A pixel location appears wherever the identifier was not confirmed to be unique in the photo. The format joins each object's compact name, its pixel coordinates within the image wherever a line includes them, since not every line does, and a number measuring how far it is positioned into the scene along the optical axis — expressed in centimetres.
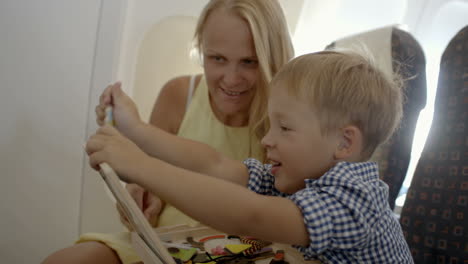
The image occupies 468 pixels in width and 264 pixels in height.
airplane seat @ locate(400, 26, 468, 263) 116
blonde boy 70
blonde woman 125
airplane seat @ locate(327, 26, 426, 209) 139
